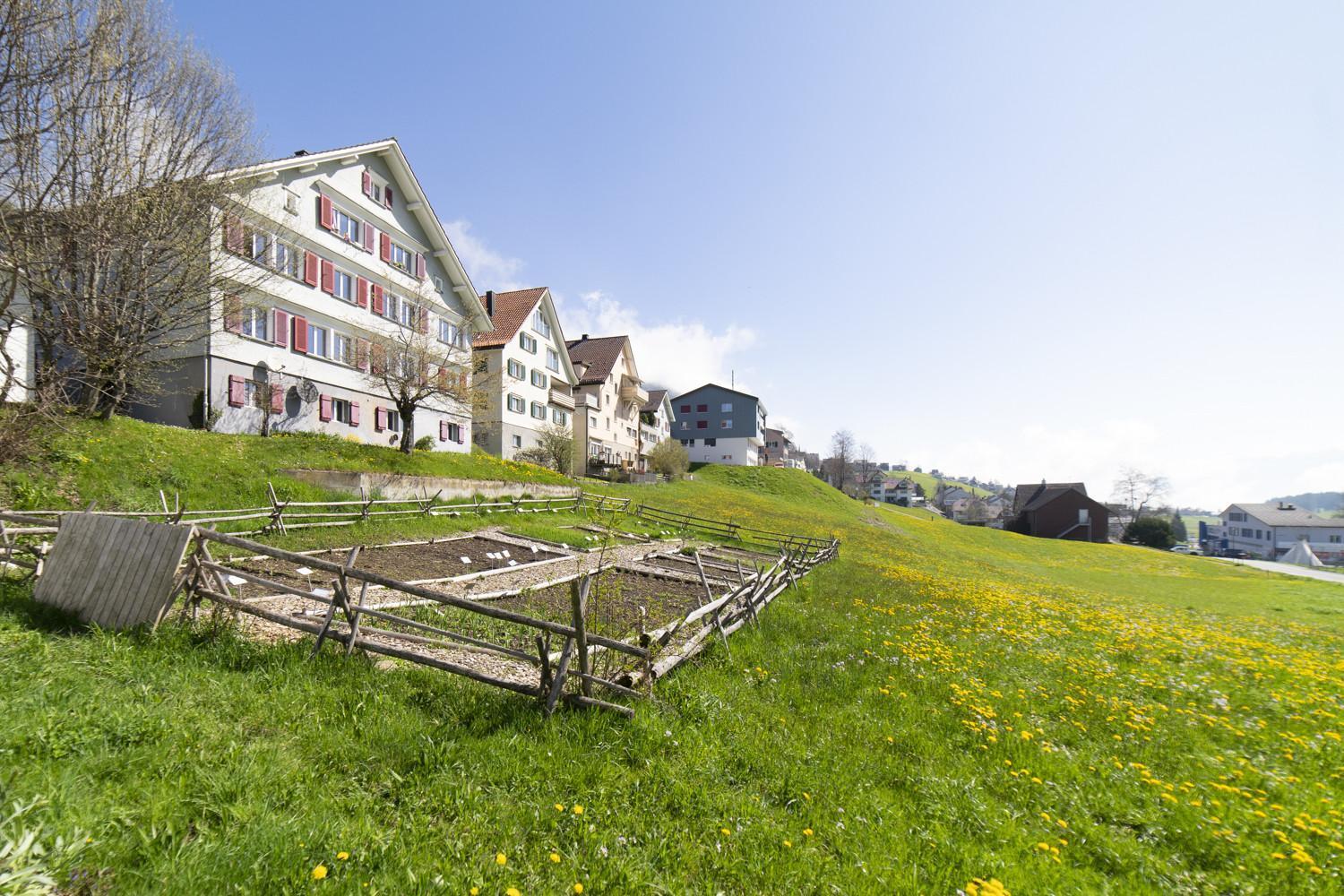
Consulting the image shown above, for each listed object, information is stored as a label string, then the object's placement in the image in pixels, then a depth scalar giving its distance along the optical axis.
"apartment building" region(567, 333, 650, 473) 45.88
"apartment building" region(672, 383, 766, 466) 71.25
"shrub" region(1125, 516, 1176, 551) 66.88
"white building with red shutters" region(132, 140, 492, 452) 18.56
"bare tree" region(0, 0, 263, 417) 11.42
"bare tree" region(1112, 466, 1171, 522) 83.31
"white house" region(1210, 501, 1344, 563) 81.56
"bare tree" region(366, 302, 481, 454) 21.70
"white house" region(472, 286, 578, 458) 34.16
